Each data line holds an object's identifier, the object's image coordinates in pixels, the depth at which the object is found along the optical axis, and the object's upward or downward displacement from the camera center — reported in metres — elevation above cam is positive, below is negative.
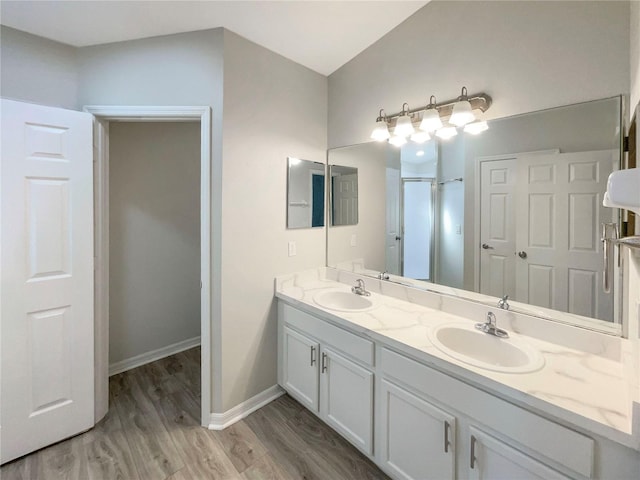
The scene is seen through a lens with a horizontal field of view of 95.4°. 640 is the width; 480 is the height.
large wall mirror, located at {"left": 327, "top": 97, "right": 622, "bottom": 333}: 1.28 +0.15
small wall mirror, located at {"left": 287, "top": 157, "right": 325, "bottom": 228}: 2.21 +0.35
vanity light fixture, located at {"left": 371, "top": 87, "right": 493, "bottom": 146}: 1.56 +0.70
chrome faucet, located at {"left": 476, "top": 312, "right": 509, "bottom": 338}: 1.40 -0.44
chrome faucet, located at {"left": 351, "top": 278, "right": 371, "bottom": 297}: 2.06 -0.38
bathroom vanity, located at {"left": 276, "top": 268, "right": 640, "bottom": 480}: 0.90 -0.59
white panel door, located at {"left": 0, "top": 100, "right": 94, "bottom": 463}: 1.54 -0.23
